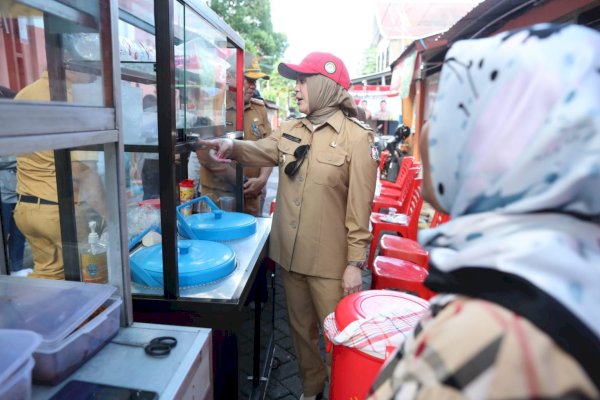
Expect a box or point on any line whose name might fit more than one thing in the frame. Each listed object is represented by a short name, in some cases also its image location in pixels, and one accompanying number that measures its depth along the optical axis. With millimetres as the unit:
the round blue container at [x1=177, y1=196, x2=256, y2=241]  1972
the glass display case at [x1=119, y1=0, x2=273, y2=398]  1392
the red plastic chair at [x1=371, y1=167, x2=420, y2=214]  4633
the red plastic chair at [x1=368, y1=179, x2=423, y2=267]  3992
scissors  1106
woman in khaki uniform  1979
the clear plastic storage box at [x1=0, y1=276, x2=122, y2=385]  972
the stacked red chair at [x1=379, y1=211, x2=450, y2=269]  3070
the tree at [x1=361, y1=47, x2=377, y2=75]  34719
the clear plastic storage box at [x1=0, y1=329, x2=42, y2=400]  794
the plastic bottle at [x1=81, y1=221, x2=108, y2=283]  1378
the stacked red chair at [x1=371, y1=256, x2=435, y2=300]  2568
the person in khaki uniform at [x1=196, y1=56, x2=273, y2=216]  2719
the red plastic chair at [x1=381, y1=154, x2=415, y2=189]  5479
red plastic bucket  1347
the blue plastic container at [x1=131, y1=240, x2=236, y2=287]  1511
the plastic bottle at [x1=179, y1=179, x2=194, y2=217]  2250
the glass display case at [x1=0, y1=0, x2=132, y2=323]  831
